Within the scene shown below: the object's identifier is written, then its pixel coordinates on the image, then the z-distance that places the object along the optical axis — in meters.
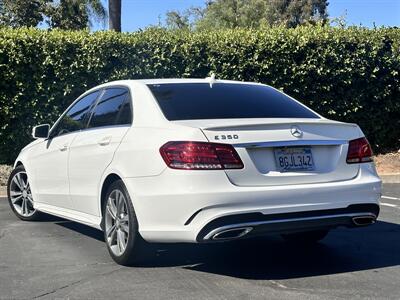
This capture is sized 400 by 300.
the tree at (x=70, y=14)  32.59
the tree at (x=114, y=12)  17.66
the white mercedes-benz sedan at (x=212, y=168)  4.70
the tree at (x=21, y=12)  32.50
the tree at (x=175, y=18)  50.44
